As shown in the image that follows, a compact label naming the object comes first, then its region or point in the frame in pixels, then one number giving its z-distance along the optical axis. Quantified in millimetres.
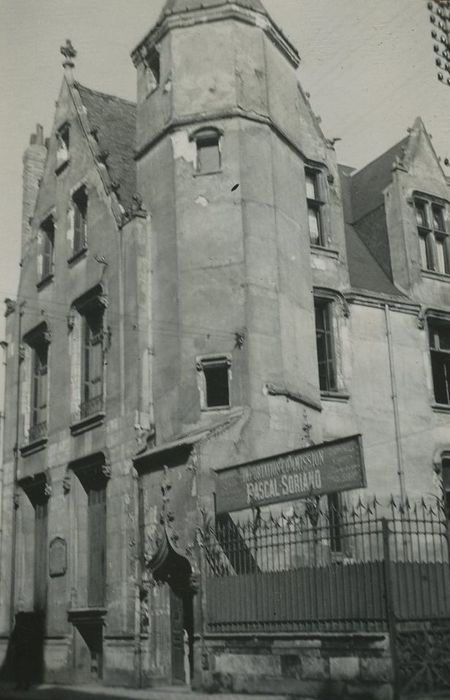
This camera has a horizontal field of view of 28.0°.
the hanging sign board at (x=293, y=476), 14695
